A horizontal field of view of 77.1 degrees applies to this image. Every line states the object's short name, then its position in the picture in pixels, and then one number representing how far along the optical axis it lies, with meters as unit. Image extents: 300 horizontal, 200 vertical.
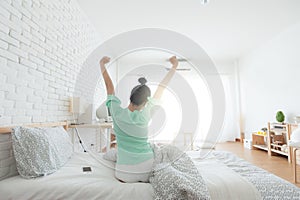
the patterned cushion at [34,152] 1.16
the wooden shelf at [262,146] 3.66
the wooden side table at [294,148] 1.94
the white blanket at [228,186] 0.99
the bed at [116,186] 1.00
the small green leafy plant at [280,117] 3.28
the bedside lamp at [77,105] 2.15
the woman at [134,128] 1.08
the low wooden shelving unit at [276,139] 3.06
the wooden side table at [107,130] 1.40
